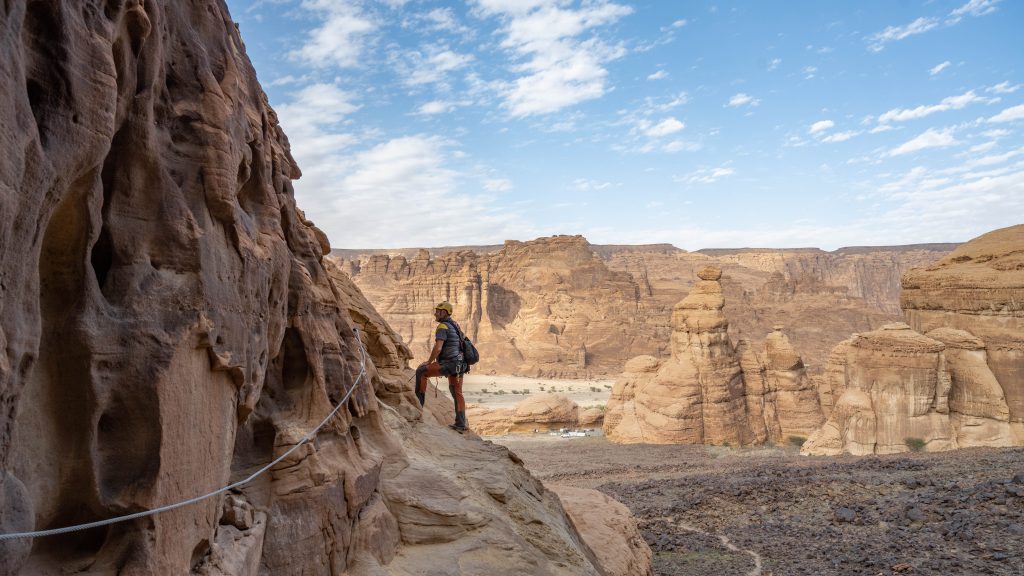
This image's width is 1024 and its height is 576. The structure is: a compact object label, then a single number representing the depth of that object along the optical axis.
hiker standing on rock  6.83
